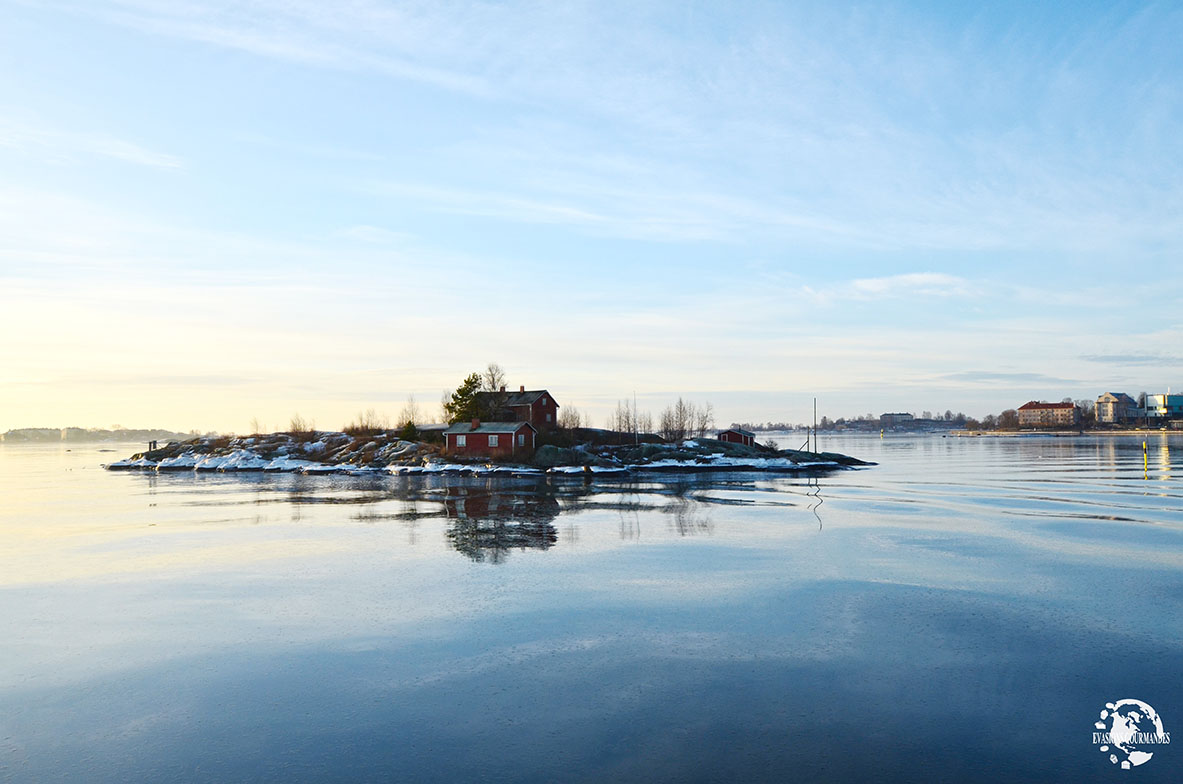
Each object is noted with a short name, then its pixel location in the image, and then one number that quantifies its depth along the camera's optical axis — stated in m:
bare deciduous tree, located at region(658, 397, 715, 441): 91.44
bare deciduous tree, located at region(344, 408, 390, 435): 80.44
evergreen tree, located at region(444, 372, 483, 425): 66.69
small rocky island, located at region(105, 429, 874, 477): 60.34
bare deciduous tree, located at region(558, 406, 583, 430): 78.44
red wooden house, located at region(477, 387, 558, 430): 70.25
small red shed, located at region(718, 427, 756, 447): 78.69
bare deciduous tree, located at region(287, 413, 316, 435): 87.19
